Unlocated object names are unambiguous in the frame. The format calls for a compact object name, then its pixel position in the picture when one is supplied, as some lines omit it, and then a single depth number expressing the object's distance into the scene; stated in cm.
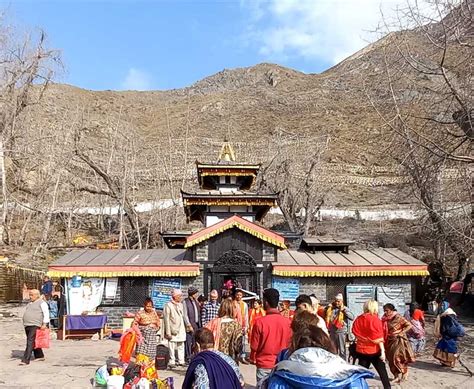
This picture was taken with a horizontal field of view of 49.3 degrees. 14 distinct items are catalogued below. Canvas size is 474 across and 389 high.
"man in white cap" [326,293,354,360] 964
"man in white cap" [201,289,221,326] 996
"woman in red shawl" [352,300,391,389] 794
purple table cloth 1445
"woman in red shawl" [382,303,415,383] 916
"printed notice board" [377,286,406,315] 1631
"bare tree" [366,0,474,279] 1184
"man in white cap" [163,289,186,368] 989
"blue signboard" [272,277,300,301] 1630
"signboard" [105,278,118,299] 1602
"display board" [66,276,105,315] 1548
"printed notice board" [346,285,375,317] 1633
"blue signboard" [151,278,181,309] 1605
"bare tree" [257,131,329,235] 3512
